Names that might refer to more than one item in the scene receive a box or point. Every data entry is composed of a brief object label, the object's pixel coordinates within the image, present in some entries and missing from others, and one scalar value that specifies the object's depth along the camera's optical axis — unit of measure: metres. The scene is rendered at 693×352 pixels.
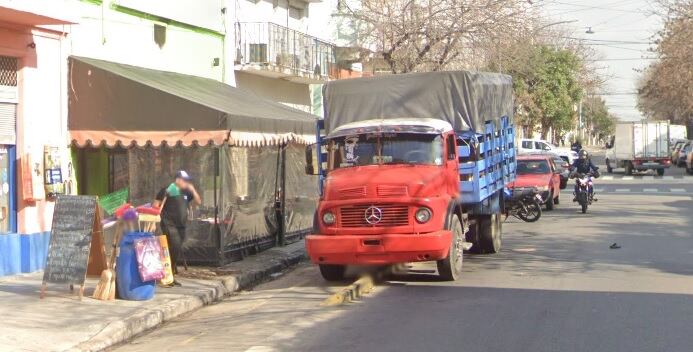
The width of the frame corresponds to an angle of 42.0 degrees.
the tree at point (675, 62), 40.00
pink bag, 11.30
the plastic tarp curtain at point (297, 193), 18.22
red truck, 12.18
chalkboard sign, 11.16
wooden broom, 11.34
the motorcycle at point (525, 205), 22.75
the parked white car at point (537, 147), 51.56
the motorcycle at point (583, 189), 25.39
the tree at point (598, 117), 100.98
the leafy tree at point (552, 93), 60.87
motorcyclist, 25.84
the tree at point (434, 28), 29.94
